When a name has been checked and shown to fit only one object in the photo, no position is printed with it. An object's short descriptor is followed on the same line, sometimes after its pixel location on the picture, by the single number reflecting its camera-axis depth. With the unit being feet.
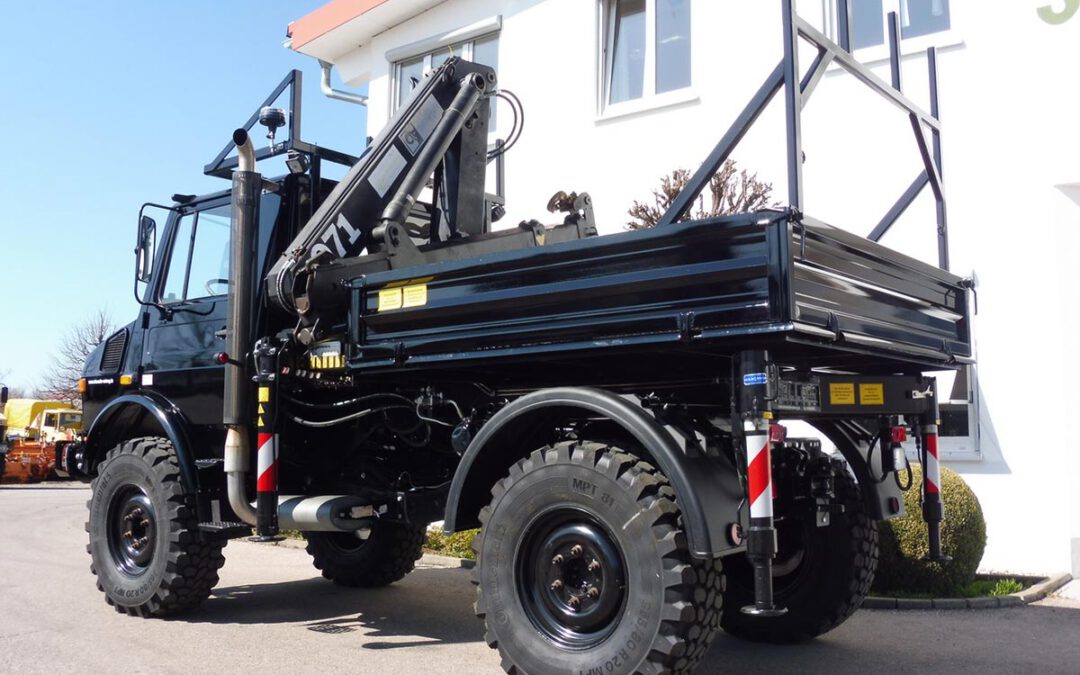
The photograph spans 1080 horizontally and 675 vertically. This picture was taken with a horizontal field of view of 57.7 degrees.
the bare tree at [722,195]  27.17
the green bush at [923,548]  23.34
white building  26.43
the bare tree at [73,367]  131.03
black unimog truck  13.44
